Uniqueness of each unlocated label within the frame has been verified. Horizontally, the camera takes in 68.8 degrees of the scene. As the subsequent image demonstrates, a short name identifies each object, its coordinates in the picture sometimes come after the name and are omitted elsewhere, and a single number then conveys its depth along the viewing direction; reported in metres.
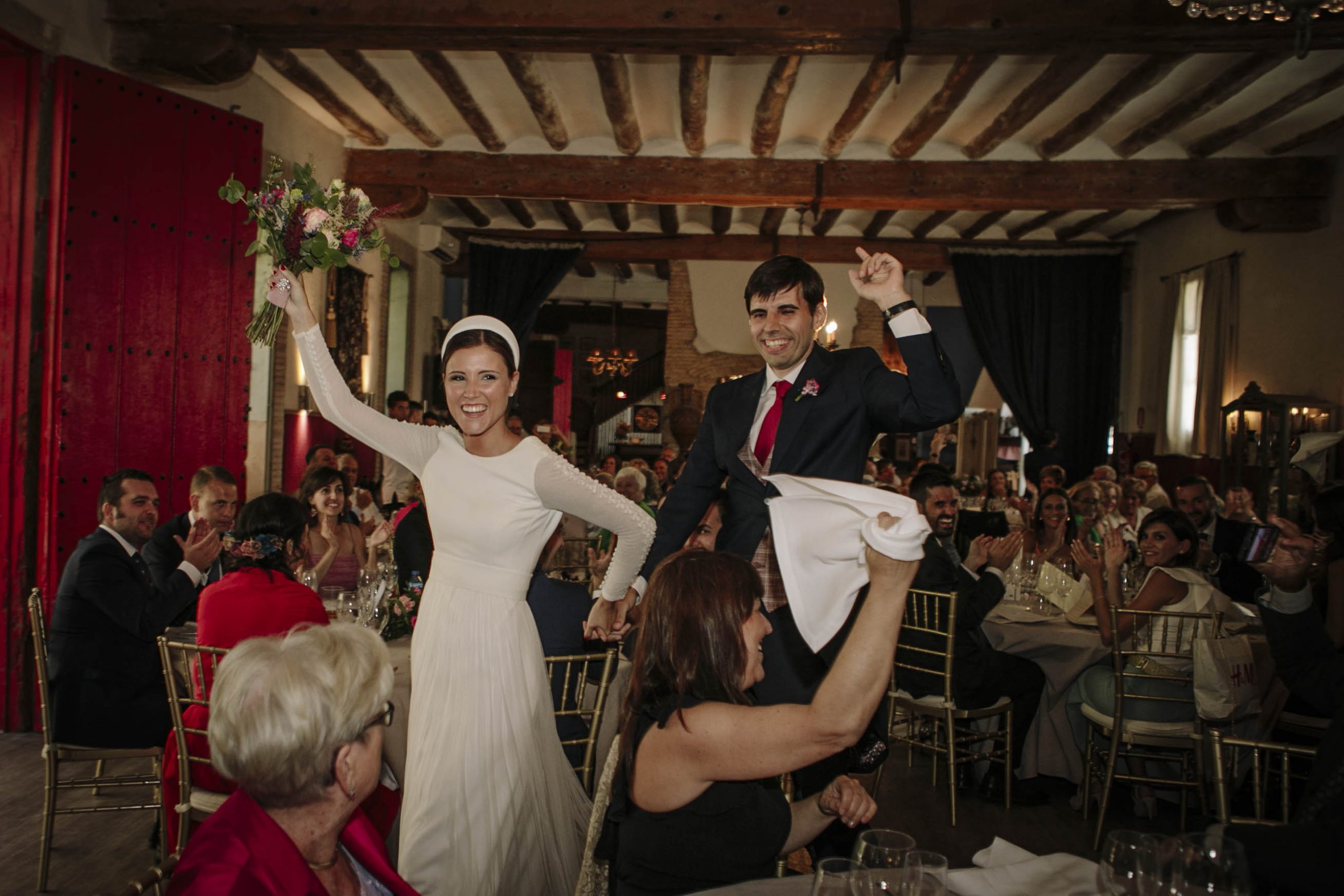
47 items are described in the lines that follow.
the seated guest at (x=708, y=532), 3.63
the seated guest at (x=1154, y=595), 4.06
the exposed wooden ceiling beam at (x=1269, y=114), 7.12
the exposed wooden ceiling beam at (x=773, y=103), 6.89
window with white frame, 11.17
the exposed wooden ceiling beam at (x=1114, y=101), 6.70
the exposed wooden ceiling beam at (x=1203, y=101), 6.68
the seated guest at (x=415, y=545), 4.09
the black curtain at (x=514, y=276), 13.61
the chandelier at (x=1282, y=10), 3.87
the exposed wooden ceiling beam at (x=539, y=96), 6.83
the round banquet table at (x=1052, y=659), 4.40
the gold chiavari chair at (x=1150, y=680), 3.87
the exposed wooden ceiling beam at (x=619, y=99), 6.75
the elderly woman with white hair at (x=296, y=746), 1.29
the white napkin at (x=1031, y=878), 1.43
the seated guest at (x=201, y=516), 3.95
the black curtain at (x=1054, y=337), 13.12
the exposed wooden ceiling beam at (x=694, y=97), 6.79
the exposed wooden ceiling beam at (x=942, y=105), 6.67
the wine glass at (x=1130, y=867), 1.24
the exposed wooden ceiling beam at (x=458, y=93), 6.88
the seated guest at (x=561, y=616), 2.89
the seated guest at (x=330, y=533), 4.90
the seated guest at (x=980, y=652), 4.19
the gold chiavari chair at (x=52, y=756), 3.19
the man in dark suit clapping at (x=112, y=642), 3.37
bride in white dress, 2.26
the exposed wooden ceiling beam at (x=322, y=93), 6.86
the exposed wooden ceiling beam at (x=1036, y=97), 6.67
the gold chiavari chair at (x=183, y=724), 2.77
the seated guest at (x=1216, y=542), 5.18
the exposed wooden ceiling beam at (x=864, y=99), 6.82
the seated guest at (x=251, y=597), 2.88
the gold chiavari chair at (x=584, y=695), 2.65
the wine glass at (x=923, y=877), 1.23
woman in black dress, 1.60
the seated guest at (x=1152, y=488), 8.31
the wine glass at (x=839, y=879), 1.22
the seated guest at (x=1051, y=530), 5.82
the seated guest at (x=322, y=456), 7.33
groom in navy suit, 2.02
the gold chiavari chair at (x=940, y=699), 4.25
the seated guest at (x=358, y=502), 6.25
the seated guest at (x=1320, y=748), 1.54
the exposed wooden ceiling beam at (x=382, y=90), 6.88
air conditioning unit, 12.21
